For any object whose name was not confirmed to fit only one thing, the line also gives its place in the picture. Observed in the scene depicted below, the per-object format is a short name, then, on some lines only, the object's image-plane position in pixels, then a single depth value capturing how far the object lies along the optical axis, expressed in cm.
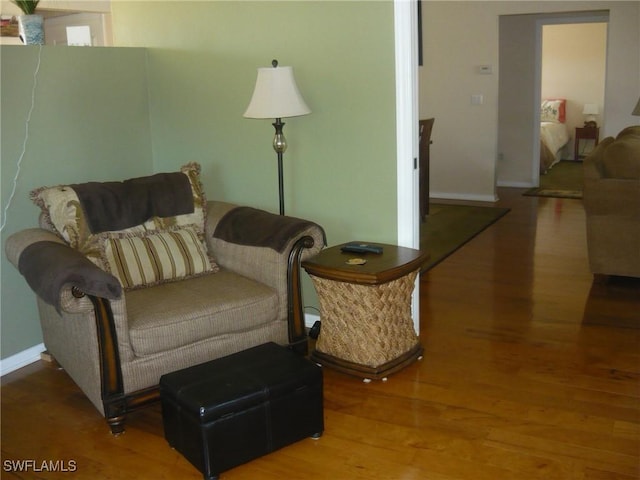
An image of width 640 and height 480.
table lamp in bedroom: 1008
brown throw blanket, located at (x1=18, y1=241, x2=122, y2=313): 250
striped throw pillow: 310
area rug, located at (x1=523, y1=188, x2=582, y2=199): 747
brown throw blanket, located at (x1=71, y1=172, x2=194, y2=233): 315
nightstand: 994
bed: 905
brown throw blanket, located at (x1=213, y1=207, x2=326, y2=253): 311
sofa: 413
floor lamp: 323
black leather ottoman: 235
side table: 299
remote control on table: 322
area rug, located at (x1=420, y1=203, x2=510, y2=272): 541
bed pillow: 1007
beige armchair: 264
